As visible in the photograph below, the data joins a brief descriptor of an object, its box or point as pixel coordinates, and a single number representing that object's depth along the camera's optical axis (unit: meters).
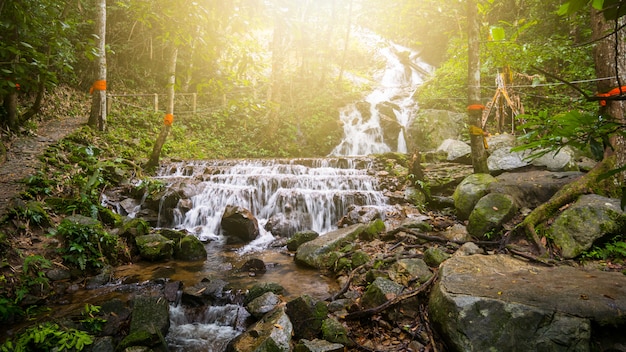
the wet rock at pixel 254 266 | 5.66
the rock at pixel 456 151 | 10.02
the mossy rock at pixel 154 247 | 5.98
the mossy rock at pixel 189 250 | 6.25
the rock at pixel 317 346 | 2.95
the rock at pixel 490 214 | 5.48
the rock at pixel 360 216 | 7.65
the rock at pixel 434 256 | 4.54
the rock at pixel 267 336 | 3.08
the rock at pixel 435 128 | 14.57
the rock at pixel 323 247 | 5.58
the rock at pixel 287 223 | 7.96
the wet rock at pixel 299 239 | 6.76
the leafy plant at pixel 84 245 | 5.02
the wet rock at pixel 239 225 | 7.64
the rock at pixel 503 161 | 7.57
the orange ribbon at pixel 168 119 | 9.82
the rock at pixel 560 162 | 6.75
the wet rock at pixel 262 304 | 3.95
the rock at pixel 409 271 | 4.03
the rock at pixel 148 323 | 3.29
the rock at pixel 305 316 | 3.35
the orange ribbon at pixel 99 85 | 10.77
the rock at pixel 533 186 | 5.96
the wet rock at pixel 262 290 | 4.35
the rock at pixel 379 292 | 3.61
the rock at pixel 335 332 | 3.14
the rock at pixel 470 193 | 6.64
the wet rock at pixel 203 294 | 4.46
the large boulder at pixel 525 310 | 2.49
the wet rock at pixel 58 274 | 4.66
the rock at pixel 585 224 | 4.27
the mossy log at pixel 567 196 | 5.10
